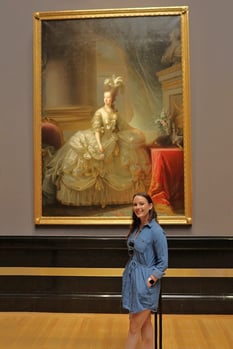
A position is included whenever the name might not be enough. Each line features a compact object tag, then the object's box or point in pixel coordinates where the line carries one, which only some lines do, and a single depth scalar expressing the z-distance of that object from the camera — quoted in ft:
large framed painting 20.45
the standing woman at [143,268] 12.40
